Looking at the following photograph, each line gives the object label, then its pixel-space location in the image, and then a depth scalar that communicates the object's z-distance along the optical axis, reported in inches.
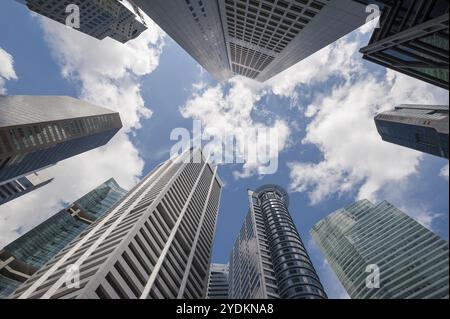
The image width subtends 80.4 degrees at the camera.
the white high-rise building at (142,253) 1483.8
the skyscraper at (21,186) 5008.1
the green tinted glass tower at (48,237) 4160.9
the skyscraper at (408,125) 2261.1
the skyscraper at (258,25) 1626.5
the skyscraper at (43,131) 3782.0
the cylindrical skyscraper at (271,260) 2385.6
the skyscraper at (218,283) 4603.6
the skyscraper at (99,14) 4655.5
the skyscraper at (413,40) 1115.3
